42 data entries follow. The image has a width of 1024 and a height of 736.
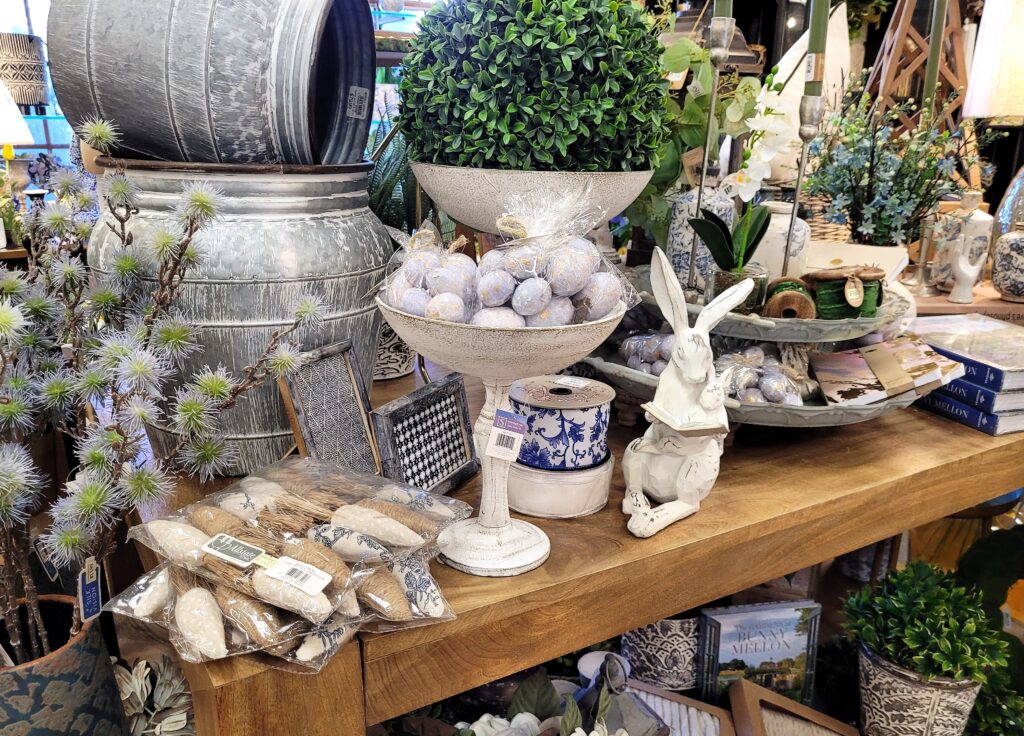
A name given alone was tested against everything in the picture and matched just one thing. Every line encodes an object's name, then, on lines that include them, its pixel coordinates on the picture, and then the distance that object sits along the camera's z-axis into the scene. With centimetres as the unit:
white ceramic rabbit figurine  81
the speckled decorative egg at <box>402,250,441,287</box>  69
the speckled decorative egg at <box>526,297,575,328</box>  66
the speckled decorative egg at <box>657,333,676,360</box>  107
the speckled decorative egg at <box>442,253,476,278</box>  68
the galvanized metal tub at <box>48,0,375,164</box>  83
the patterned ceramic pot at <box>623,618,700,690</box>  119
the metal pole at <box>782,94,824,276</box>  94
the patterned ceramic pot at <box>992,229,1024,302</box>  185
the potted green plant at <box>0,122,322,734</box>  63
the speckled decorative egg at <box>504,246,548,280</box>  66
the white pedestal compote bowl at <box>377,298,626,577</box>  65
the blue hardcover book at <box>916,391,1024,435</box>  117
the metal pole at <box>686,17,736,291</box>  95
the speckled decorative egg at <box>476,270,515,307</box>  65
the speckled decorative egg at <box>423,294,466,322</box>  66
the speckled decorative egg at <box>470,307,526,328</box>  65
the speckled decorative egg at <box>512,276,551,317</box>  64
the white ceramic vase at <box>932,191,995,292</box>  181
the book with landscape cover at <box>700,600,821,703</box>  119
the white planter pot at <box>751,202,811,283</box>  116
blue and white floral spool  84
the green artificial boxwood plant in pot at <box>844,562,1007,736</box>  113
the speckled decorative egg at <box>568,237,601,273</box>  69
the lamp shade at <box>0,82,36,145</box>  283
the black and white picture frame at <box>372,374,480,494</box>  86
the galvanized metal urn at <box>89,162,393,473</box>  86
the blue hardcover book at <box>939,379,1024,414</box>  116
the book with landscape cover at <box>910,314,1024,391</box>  115
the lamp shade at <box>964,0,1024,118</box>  211
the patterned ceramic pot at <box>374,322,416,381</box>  126
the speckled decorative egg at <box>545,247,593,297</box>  66
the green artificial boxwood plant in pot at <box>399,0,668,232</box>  88
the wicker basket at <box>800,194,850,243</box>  174
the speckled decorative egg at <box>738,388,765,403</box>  100
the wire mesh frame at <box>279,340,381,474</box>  87
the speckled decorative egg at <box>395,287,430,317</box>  67
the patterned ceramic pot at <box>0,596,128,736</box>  65
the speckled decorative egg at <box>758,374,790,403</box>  101
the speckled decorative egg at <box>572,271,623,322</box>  68
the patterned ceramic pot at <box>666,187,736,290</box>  117
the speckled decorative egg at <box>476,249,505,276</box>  66
